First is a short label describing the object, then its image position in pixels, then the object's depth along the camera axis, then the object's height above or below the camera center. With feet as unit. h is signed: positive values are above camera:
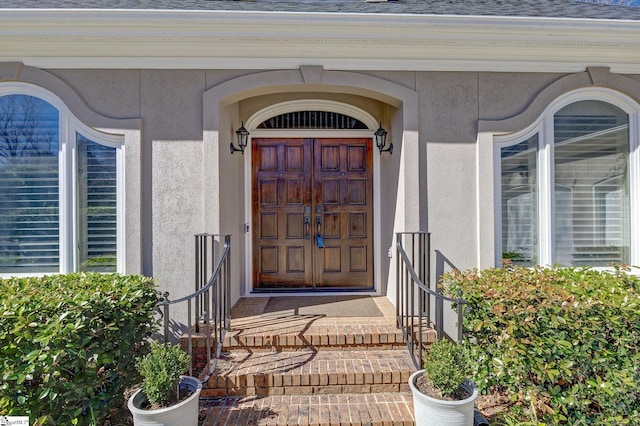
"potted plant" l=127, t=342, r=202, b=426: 7.28 -4.09
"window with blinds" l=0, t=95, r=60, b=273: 11.78 +0.92
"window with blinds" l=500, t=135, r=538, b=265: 12.41 +0.27
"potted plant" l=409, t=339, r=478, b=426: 7.33 -4.12
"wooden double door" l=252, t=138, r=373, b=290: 15.52 +0.16
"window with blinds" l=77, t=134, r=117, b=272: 11.96 +0.30
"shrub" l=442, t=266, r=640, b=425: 7.56 -3.28
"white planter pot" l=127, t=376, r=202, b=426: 7.23 -4.33
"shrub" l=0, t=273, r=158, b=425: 7.07 -2.98
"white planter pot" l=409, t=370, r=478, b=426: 7.30 -4.37
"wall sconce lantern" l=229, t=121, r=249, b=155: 13.99 +3.31
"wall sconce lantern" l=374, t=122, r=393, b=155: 14.35 +3.29
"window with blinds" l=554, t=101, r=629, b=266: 12.48 +1.03
